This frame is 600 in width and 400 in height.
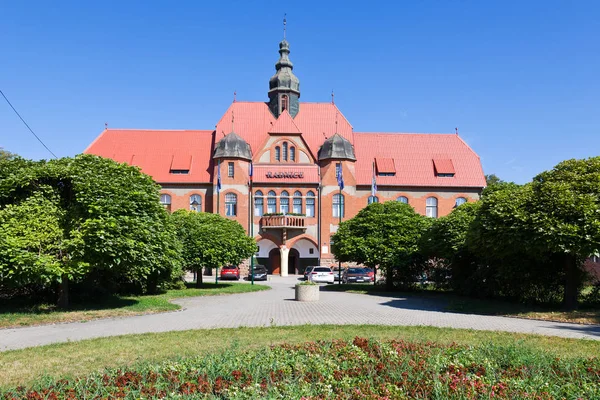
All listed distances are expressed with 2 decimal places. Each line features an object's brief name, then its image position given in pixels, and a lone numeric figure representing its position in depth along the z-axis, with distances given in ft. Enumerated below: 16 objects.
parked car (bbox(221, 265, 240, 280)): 135.74
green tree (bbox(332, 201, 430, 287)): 85.61
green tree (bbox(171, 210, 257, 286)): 87.97
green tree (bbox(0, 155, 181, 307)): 51.60
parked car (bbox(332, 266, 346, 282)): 133.52
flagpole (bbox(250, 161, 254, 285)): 156.35
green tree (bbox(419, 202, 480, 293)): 70.44
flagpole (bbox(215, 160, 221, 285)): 149.18
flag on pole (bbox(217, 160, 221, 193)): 149.01
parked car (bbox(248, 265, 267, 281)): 134.72
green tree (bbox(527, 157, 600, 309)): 48.91
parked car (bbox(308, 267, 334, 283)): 119.96
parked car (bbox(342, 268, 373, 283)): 117.70
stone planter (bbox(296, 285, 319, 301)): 70.64
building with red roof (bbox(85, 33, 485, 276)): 156.66
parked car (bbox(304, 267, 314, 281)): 129.06
